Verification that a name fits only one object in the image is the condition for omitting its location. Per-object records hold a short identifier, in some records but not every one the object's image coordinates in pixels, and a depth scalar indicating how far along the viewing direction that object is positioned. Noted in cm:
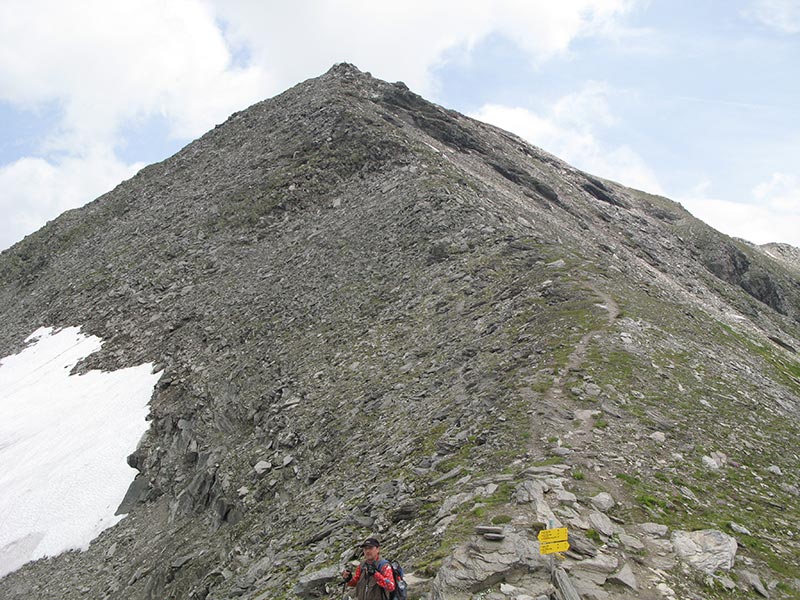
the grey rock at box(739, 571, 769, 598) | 920
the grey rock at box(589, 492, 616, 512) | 1057
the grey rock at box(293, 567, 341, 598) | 1137
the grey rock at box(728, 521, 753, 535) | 1058
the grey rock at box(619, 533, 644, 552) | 970
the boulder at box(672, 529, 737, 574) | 948
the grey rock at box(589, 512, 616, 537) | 995
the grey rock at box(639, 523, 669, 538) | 1016
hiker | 888
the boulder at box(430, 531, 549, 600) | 885
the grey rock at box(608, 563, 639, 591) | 873
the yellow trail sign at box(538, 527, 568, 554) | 840
